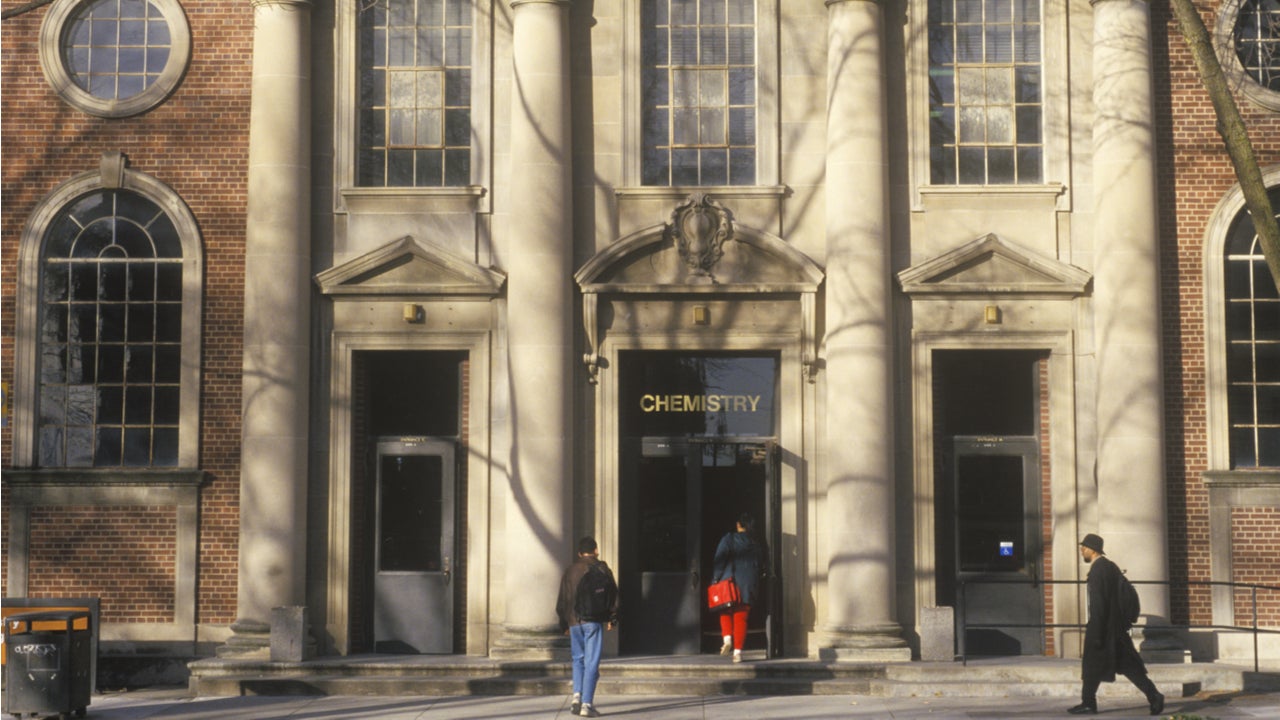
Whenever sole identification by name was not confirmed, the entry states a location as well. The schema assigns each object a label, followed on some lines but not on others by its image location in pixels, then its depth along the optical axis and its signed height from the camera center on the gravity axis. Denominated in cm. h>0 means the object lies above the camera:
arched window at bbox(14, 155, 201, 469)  1875 +203
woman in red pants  1762 -81
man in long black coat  1502 -140
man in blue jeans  1509 -107
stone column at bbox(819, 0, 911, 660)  1788 +164
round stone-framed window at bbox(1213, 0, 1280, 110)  1875 +536
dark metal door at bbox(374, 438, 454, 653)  1864 -56
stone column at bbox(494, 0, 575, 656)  1797 +196
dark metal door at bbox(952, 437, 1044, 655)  1845 -48
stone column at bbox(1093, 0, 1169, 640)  1780 +216
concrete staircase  1664 -190
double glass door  1856 -33
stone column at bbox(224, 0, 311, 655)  1808 +200
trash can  1477 -153
